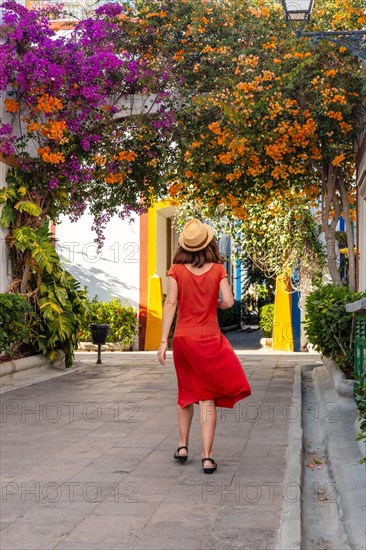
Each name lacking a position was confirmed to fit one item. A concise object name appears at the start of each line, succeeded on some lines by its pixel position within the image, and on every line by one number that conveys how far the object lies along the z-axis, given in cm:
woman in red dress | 707
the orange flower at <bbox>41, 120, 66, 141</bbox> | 1448
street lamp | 970
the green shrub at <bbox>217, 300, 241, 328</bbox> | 3259
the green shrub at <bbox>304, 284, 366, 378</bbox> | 1163
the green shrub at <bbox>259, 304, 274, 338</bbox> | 2586
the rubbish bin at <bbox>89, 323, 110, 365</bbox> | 1791
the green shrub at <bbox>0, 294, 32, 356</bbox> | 1316
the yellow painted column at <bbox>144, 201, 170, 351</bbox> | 2406
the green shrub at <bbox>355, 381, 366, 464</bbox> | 544
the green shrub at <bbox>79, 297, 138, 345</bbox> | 2345
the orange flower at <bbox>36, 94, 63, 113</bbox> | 1430
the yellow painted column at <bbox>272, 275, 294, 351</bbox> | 2395
